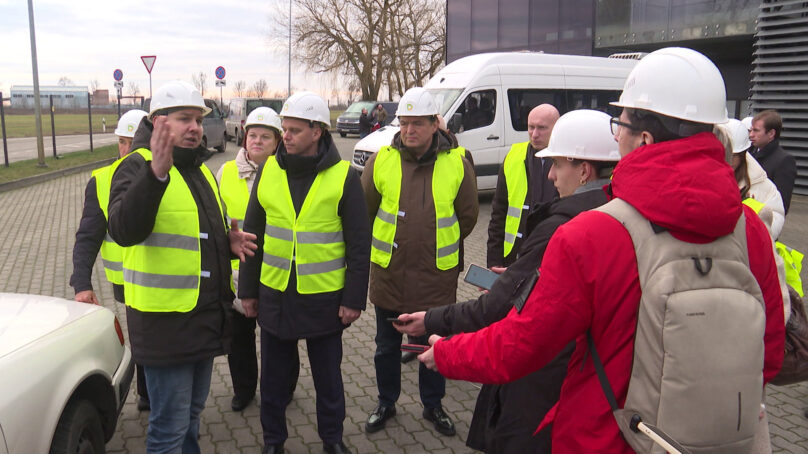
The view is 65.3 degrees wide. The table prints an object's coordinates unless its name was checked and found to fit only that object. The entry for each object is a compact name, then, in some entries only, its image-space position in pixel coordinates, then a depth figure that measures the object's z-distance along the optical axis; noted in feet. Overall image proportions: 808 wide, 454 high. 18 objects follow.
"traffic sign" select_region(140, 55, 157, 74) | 62.90
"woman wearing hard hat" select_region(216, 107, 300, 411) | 13.70
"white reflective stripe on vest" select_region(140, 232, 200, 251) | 8.81
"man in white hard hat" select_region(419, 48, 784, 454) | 4.82
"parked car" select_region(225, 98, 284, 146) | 84.53
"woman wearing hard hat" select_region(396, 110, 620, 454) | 6.88
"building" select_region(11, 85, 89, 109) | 194.80
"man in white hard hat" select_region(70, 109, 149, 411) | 11.17
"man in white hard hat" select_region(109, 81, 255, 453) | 8.83
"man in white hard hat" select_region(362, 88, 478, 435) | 12.76
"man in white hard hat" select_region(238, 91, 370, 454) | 10.75
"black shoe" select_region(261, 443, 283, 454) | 11.44
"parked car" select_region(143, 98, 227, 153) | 70.03
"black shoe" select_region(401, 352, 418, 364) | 16.70
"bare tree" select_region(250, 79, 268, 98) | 229.86
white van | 38.73
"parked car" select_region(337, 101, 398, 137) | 101.86
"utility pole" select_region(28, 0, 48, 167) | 53.06
